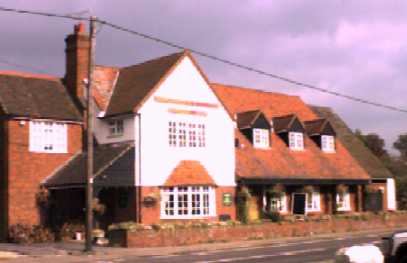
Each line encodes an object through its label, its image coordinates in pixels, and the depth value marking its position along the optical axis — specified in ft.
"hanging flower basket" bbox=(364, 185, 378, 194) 152.97
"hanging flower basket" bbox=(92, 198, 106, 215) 103.71
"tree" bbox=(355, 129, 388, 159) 258.37
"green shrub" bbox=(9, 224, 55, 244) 102.68
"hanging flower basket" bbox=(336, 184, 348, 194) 143.33
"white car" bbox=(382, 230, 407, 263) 39.04
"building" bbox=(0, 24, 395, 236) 107.45
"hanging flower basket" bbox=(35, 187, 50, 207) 108.37
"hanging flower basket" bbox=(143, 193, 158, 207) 107.76
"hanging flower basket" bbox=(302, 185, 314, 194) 135.64
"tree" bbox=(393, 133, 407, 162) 326.61
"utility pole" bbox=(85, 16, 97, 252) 85.25
